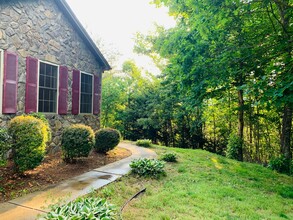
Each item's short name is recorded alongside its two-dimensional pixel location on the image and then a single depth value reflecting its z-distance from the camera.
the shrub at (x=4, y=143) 4.00
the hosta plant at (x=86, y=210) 2.58
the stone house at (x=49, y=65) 5.38
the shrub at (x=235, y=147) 10.44
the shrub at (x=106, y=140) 7.15
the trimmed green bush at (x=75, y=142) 5.65
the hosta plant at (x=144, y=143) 10.55
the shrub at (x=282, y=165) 7.76
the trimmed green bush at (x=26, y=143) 4.40
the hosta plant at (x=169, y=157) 7.13
